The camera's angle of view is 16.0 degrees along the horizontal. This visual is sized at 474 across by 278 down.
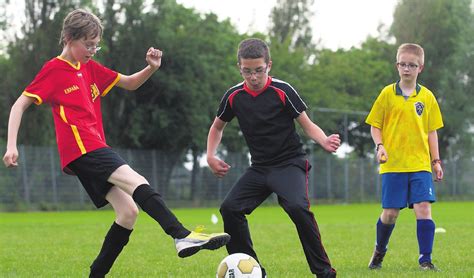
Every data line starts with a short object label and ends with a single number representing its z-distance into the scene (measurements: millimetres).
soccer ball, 12658
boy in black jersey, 13016
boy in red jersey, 12497
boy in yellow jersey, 16502
